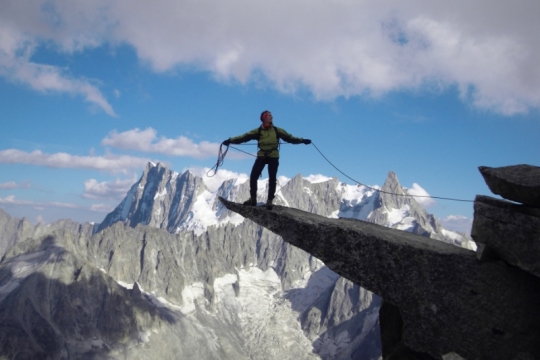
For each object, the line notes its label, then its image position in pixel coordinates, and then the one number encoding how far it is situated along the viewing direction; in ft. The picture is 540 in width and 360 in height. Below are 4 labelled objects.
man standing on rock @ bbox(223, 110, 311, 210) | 62.13
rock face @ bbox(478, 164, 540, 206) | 44.42
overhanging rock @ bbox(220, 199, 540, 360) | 46.14
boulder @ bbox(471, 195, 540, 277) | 43.96
